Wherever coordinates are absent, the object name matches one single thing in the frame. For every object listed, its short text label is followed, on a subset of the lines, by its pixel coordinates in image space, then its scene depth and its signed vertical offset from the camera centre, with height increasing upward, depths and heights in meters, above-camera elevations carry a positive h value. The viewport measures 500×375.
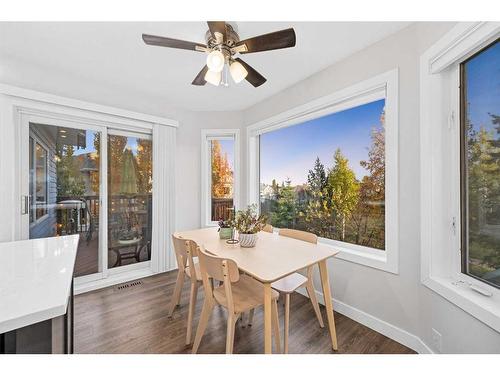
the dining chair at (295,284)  1.68 -0.76
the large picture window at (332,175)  2.17 +0.14
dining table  1.32 -0.49
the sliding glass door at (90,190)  2.42 -0.03
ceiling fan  1.42 +0.94
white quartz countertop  0.77 -0.41
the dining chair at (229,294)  1.39 -0.77
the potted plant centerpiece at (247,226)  1.86 -0.32
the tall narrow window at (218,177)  3.67 +0.17
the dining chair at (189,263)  1.82 -0.64
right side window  1.27 +0.14
